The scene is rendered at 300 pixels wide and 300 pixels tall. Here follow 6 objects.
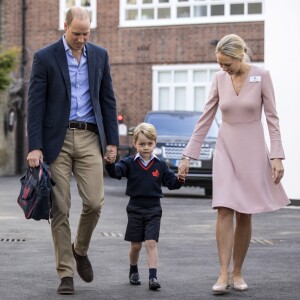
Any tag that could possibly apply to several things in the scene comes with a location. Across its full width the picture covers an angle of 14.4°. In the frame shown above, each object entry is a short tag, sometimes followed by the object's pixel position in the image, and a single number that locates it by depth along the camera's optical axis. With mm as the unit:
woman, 8305
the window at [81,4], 37594
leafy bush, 32219
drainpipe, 36406
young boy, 8523
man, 8109
